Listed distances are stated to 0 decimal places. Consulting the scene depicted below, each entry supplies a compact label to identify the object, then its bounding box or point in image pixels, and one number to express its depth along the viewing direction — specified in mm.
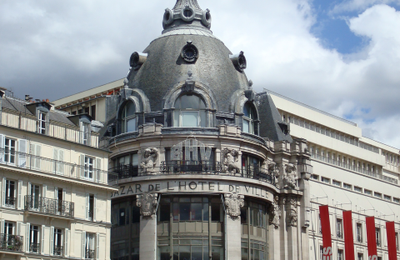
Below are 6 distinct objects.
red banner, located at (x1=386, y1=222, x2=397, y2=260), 91688
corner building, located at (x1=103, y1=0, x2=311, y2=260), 73812
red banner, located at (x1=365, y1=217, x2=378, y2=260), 88625
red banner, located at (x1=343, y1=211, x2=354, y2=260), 85625
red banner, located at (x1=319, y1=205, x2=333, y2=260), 81000
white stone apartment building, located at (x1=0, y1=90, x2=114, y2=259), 54875
